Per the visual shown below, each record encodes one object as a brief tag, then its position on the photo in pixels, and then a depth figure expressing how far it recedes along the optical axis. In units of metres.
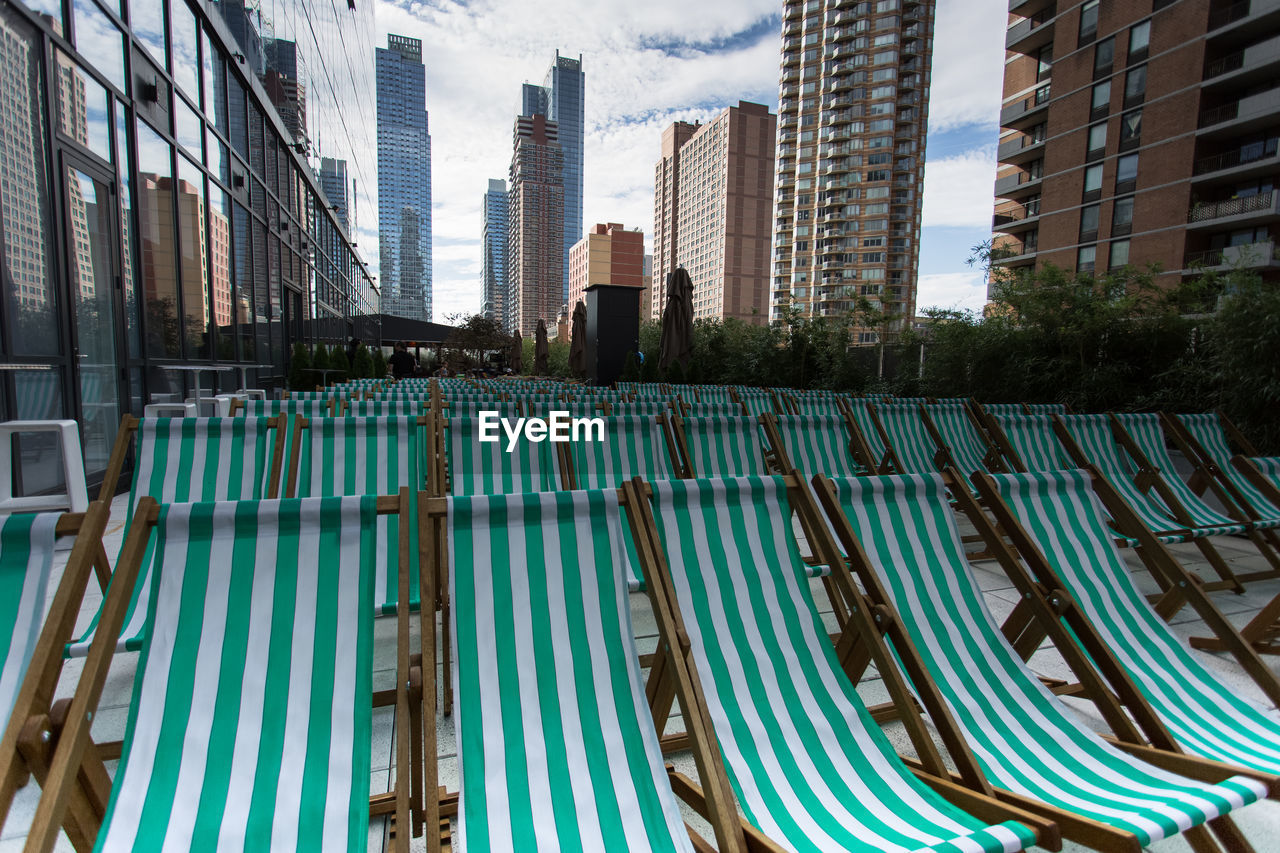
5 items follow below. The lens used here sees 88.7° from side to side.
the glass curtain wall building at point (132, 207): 4.03
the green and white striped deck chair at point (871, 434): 4.30
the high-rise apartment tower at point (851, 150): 64.12
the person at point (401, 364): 15.84
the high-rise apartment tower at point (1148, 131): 23.70
